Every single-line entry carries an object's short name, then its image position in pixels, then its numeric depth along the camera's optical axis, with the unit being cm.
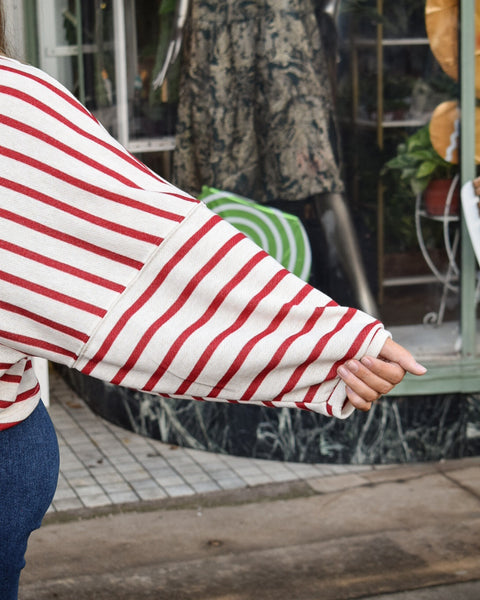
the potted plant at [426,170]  505
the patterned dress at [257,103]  492
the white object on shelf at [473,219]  493
